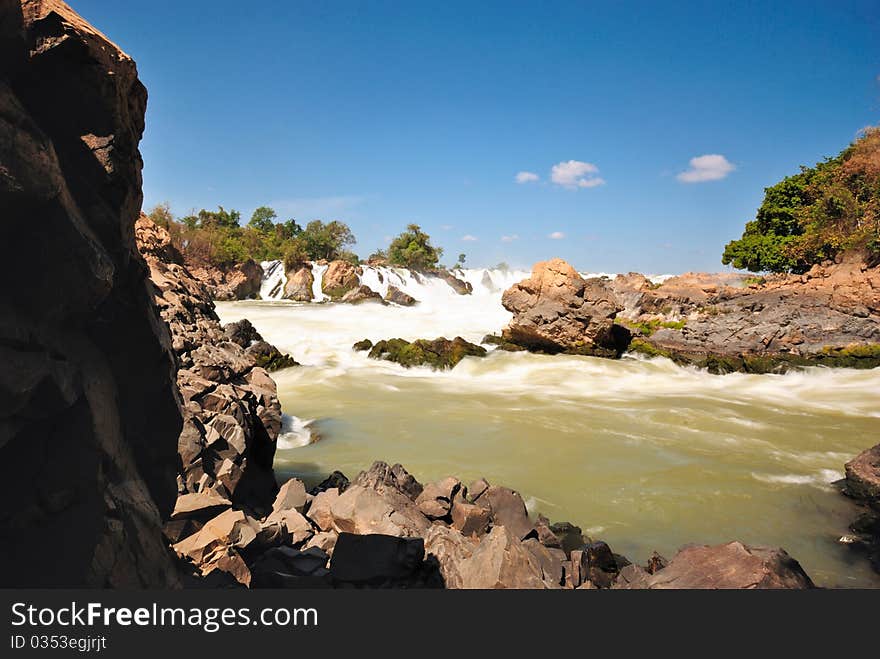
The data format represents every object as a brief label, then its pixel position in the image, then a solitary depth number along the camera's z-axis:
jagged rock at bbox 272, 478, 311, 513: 5.71
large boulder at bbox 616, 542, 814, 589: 3.68
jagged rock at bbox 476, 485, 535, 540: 5.61
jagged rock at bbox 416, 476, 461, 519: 5.75
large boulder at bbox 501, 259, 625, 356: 20.27
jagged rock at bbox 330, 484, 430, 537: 4.87
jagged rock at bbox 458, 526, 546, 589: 4.04
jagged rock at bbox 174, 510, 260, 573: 3.94
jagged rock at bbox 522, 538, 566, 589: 4.44
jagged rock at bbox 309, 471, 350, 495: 6.73
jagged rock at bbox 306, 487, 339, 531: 5.21
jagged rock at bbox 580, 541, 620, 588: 4.85
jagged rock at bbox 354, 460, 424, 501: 6.22
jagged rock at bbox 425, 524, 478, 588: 4.29
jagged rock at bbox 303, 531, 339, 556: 4.72
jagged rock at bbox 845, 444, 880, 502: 7.00
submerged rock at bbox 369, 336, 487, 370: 18.92
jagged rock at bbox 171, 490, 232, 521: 4.41
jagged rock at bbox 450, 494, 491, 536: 5.48
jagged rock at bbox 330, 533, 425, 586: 4.00
